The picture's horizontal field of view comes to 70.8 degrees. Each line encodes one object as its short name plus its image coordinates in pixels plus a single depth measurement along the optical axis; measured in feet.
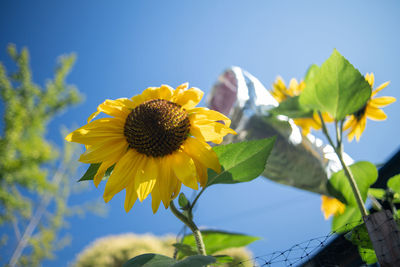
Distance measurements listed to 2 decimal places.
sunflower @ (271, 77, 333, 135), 2.06
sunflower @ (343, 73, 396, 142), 1.43
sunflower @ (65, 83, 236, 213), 0.75
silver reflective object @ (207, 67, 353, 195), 1.61
